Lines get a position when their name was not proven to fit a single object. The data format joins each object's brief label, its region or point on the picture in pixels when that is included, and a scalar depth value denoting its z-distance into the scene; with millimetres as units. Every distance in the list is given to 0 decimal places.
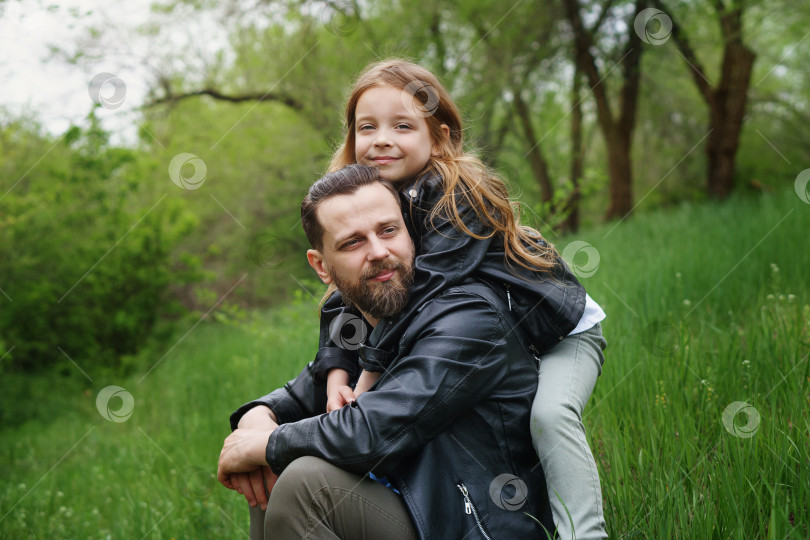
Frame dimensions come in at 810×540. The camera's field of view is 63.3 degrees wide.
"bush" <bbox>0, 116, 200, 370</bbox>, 8492
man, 1688
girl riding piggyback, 1864
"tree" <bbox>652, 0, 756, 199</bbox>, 9492
